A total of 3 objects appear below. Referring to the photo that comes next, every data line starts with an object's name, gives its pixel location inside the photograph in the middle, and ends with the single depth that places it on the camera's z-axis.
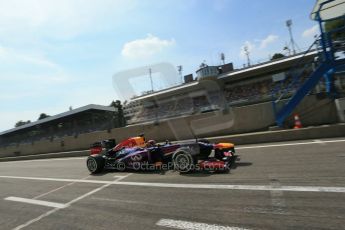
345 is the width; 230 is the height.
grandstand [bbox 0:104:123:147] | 24.14
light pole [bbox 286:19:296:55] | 82.27
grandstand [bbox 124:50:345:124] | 60.54
